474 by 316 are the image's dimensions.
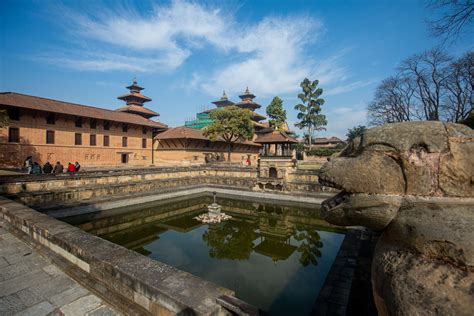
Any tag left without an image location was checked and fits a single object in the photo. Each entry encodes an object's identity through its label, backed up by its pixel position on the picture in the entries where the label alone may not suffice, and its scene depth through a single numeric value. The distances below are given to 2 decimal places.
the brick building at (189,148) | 28.62
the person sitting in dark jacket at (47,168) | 14.23
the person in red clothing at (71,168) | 14.93
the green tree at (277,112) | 33.91
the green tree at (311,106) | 37.53
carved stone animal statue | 1.22
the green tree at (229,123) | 26.56
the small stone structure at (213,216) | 11.92
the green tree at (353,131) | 43.56
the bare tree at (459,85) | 16.22
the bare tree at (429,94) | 19.33
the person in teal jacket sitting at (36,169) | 14.06
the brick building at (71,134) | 18.97
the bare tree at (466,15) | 5.63
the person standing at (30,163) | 14.05
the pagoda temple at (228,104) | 43.95
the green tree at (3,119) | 15.32
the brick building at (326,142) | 53.29
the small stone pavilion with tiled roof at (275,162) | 17.33
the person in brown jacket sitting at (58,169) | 13.96
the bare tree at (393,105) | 22.59
